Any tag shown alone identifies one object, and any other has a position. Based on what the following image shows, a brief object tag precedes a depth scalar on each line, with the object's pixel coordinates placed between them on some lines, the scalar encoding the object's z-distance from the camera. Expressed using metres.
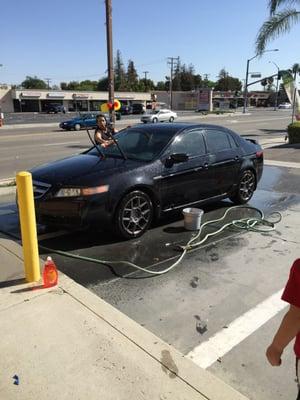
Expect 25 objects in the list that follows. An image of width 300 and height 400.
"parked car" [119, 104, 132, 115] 61.17
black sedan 5.04
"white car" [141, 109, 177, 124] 37.50
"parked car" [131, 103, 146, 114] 62.05
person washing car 8.73
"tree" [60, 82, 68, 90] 138.12
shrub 16.75
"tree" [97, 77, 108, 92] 117.06
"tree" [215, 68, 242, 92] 148.75
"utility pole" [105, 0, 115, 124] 15.17
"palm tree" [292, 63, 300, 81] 75.22
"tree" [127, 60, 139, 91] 130.90
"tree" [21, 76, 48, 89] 132.88
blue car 29.83
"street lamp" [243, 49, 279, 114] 66.15
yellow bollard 3.80
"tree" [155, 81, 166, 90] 150.82
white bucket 5.81
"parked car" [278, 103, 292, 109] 91.81
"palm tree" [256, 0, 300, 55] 15.99
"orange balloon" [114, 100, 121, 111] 14.99
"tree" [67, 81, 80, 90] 130.90
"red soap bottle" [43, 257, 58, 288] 3.87
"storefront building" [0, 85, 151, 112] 72.44
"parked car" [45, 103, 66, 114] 66.00
